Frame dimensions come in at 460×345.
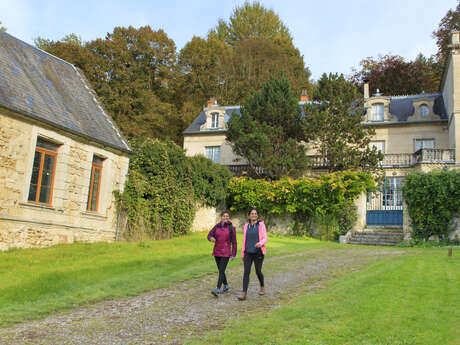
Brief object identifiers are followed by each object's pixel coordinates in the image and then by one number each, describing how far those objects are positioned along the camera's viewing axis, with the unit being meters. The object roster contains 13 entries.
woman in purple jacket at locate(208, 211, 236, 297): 6.82
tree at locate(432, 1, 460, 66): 26.23
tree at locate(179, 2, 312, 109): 30.67
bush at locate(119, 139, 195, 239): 13.98
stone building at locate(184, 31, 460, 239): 20.59
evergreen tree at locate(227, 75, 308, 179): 19.73
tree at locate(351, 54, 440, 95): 29.92
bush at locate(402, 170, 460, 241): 15.48
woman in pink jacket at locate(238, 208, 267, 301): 6.58
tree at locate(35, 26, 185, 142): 25.48
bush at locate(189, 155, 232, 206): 16.61
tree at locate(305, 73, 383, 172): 19.97
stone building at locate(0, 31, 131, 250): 10.36
